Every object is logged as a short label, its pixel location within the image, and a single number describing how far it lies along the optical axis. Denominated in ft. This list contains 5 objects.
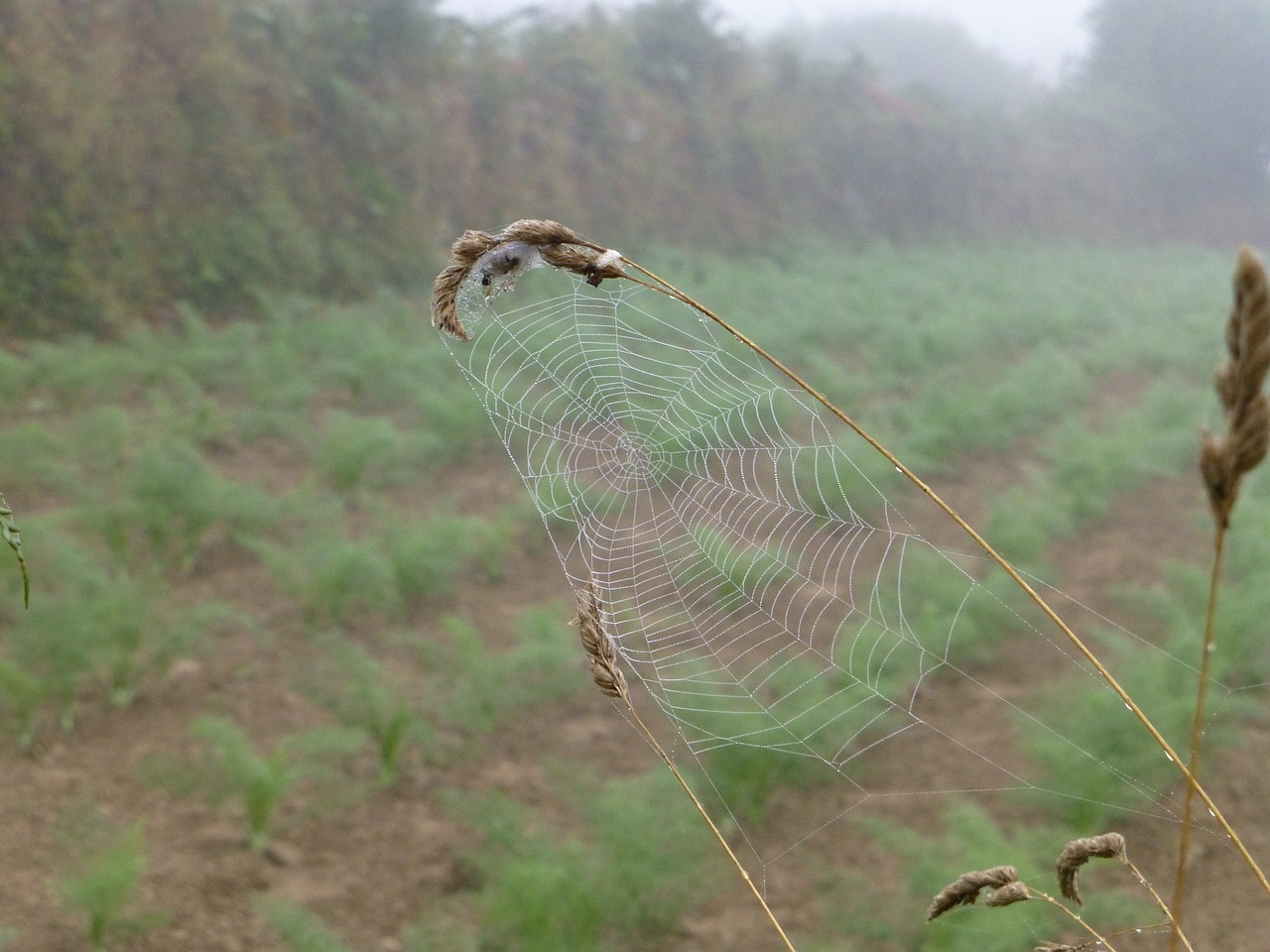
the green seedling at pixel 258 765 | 11.58
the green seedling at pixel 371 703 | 13.09
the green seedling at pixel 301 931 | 9.46
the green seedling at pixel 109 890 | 9.41
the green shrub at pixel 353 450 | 21.30
